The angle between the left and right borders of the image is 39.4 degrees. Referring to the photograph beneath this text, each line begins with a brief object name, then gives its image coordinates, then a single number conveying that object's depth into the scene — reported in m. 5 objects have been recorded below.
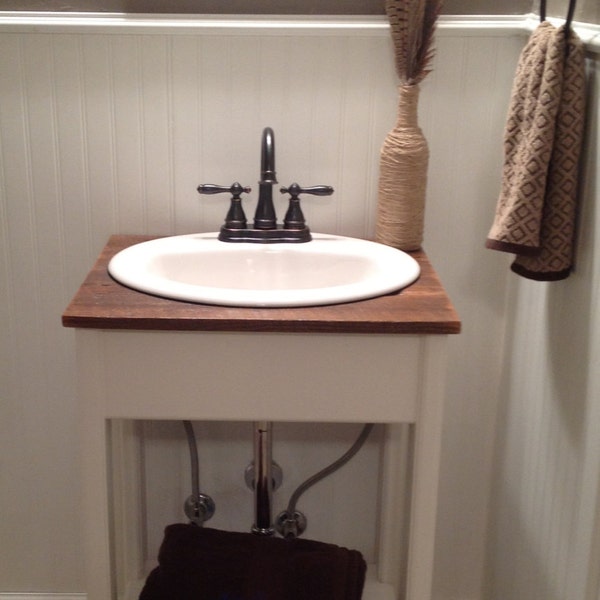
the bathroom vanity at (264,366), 1.12
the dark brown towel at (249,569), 1.38
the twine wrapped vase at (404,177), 1.41
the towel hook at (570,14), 1.14
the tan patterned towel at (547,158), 1.14
